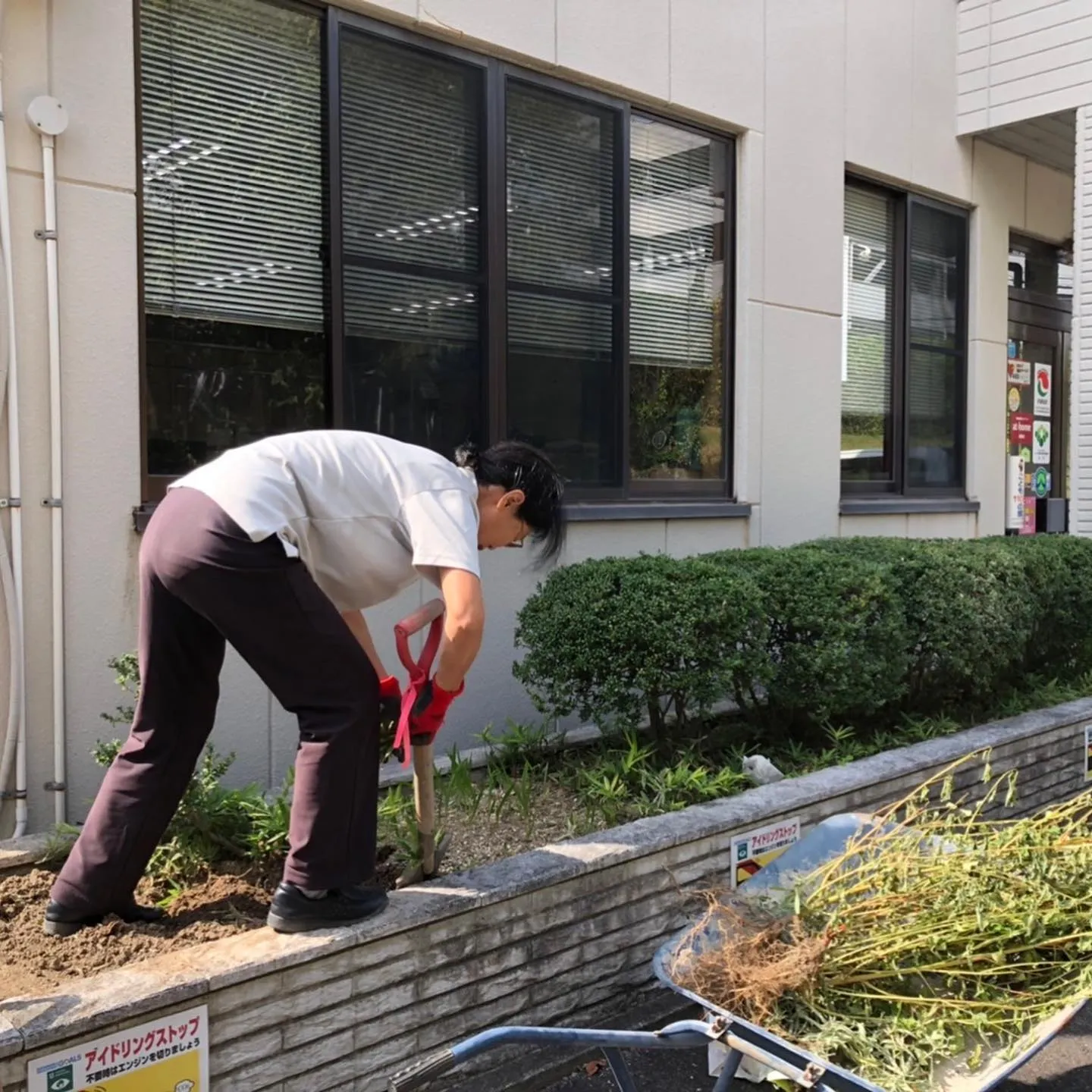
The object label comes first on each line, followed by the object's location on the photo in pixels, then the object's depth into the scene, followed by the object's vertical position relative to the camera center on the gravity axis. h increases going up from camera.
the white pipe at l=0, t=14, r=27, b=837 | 3.63 -0.30
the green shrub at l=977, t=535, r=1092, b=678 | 5.73 -0.62
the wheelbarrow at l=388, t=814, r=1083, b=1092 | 2.06 -1.18
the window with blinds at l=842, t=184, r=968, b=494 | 7.46 +1.00
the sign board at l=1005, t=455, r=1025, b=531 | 8.66 -0.08
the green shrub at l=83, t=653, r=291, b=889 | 3.23 -1.03
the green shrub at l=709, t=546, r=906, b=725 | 4.49 -0.64
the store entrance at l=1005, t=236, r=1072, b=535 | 8.98 +0.82
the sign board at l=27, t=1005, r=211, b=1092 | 2.24 -1.22
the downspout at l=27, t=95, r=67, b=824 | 3.75 +0.28
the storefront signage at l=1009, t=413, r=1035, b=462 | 9.00 +0.44
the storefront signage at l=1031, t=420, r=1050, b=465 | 9.31 +0.35
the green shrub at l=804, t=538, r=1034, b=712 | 5.00 -0.59
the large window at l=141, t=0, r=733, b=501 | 4.30 +1.09
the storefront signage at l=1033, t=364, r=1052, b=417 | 9.34 +0.80
